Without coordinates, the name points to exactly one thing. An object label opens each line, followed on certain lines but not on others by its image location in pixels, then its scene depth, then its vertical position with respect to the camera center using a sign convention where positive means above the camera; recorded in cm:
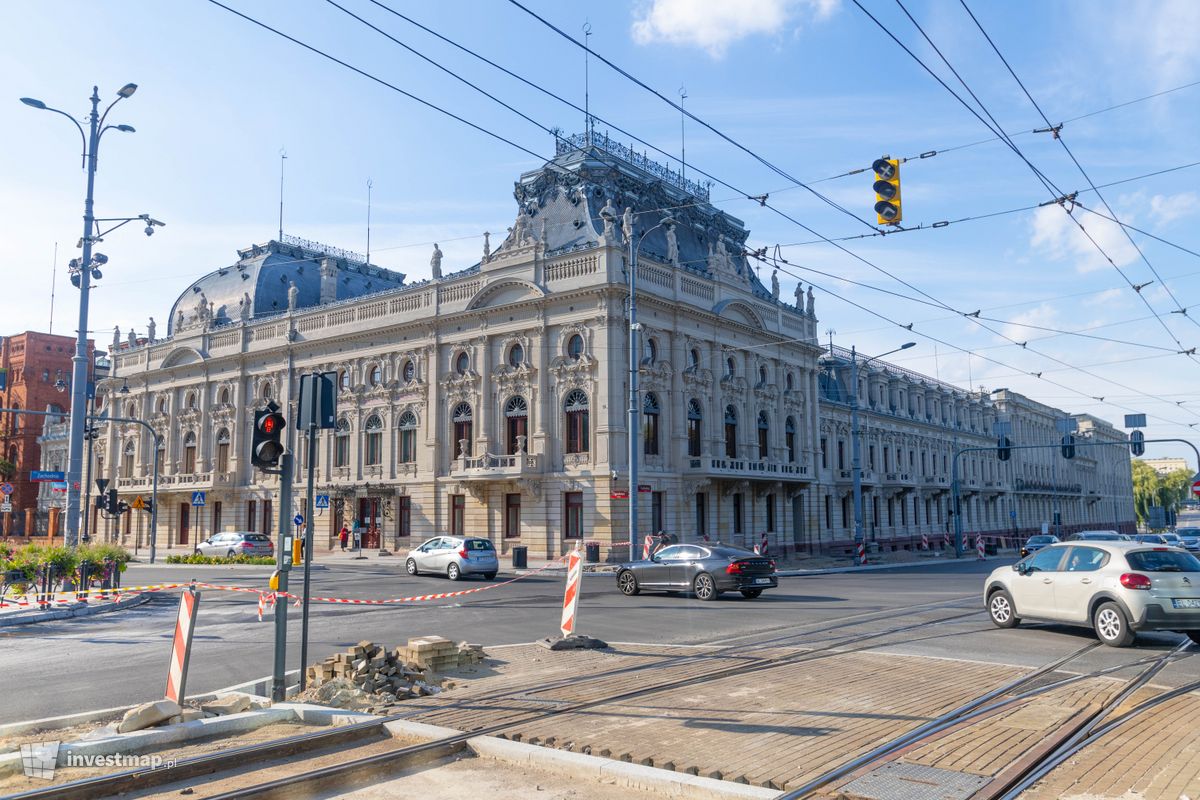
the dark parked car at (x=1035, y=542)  4012 -164
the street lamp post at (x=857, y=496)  4219 +73
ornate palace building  4006 +664
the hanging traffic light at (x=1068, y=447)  4251 +293
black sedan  2098 -144
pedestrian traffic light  941 +84
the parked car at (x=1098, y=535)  3198 -98
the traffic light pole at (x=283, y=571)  907 -58
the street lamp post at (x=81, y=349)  2181 +437
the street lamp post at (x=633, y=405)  3020 +371
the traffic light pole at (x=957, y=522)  5076 -70
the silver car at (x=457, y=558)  2884 -139
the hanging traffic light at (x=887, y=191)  1415 +509
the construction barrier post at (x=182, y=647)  845 -125
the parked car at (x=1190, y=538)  4271 -150
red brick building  7425 +1041
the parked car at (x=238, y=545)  4069 -128
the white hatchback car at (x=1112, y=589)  1252 -118
